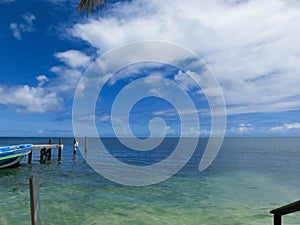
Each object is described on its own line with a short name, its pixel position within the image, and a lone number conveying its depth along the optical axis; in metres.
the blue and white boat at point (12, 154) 21.61
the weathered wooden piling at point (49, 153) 31.52
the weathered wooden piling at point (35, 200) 3.94
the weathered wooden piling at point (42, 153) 30.37
